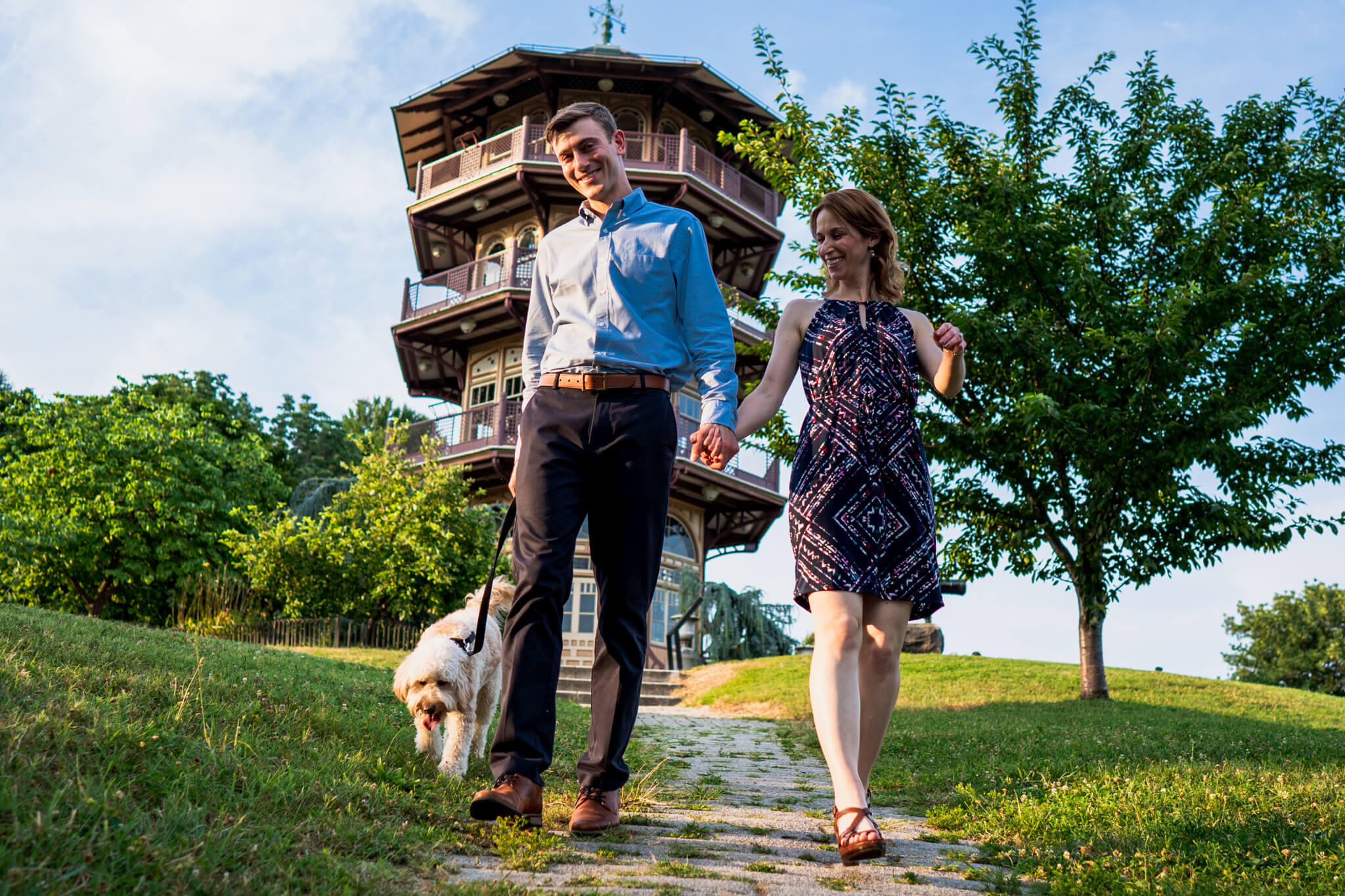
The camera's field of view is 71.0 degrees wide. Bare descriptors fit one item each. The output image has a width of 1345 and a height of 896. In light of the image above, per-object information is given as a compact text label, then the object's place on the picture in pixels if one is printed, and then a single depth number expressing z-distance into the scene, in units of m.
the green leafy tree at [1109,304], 10.41
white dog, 4.22
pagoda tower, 22.36
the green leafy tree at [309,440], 35.97
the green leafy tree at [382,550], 17.06
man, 3.16
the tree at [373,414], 38.88
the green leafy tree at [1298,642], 35.97
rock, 18.50
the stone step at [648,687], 15.88
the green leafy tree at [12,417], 23.77
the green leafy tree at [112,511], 19.08
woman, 3.22
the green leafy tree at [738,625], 20.36
